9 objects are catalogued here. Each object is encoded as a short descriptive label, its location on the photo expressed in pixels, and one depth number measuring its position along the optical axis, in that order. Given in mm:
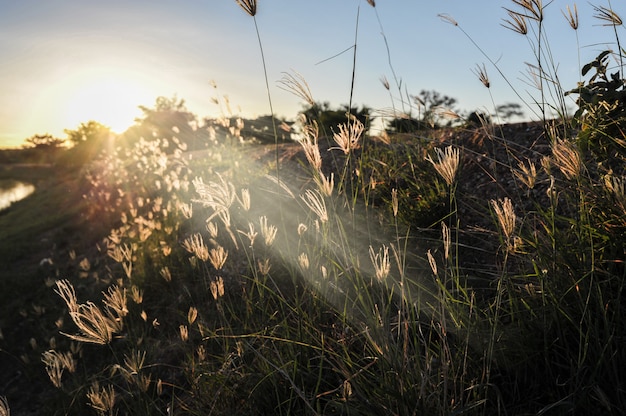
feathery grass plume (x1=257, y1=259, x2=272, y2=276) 2275
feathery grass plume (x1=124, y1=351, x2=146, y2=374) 1997
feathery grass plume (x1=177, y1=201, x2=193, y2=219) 2988
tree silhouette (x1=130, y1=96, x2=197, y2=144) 25547
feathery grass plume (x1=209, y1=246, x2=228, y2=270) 2182
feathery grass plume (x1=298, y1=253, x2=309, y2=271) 1943
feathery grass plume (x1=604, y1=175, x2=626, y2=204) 1395
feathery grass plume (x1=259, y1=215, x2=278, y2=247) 1963
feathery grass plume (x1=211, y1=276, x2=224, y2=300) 2302
